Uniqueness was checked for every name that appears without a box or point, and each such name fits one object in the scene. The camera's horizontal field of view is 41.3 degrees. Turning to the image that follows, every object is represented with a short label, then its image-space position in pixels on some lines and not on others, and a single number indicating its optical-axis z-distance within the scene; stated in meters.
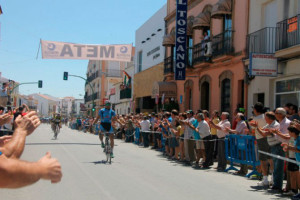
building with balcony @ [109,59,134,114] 44.31
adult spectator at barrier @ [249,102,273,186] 9.41
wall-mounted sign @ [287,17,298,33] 14.92
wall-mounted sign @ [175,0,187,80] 24.14
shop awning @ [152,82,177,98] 28.84
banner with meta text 23.66
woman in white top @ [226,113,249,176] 11.37
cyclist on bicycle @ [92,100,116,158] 13.77
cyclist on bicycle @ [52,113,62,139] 27.19
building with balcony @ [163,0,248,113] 20.06
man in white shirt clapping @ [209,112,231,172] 12.18
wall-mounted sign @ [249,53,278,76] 16.14
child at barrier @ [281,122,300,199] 8.09
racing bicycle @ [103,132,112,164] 13.03
